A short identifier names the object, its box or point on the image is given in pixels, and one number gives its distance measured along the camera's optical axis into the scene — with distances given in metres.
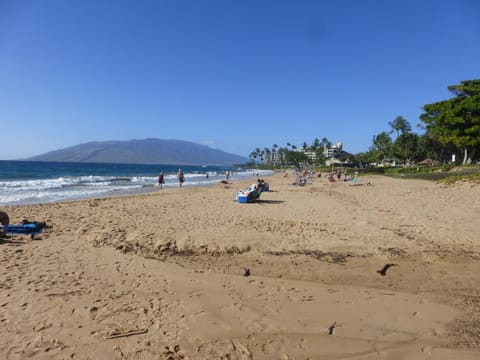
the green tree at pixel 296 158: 132.82
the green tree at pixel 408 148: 62.76
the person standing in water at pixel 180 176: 24.69
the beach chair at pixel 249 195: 13.00
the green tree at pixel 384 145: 73.88
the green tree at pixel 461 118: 33.12
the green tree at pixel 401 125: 78.19
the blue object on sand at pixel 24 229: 7.05
